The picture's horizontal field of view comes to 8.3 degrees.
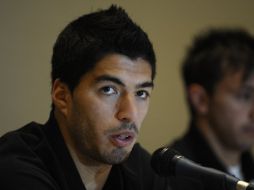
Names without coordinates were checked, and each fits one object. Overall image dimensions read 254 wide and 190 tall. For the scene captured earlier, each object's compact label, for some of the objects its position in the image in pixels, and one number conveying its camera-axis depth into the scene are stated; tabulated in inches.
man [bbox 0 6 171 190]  109.1
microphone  102.7
